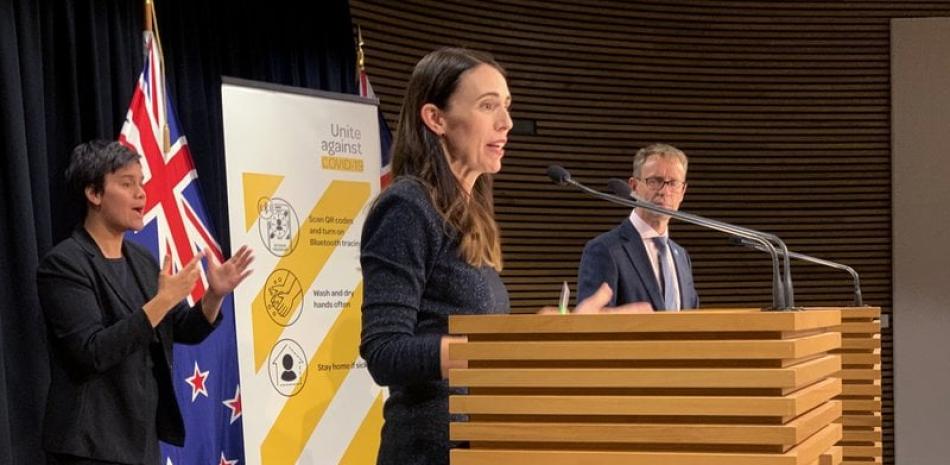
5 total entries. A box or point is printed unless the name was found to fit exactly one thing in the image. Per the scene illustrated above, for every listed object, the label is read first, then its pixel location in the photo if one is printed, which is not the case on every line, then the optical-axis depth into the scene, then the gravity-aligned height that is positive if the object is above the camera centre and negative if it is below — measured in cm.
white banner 477 -39
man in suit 409 -36
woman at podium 178 -12
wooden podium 162 -32
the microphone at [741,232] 205 -13
